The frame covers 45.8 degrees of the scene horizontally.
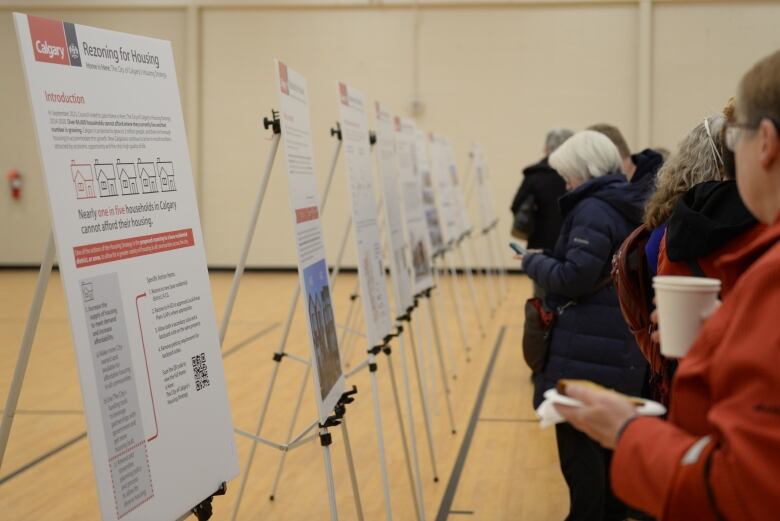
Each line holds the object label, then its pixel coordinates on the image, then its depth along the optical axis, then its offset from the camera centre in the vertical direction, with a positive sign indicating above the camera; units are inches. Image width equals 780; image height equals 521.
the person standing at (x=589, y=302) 121.0 -27.4
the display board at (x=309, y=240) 105.3 -14.6
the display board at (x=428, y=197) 239.0 -23.0
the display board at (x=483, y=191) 368.2 -36.2
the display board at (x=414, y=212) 192.5 -21.9
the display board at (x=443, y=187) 289.7 -25.5
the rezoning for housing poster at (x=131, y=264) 68.0 -10.9
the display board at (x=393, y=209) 159.0 -17.2
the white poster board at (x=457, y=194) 327.3 -31.5
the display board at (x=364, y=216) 132.3 -15.3
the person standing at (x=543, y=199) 228.7 -24.3
